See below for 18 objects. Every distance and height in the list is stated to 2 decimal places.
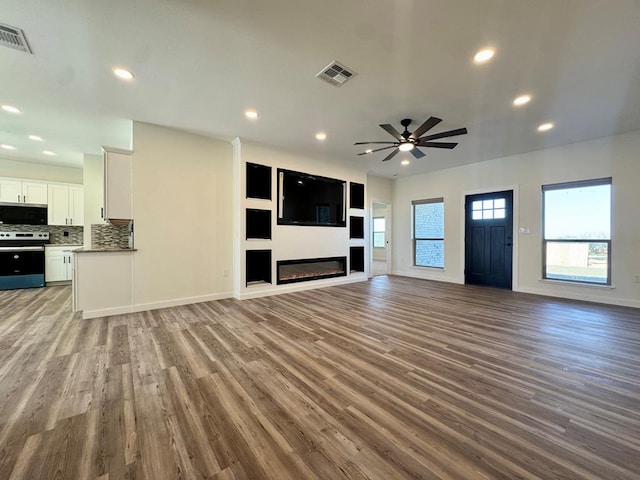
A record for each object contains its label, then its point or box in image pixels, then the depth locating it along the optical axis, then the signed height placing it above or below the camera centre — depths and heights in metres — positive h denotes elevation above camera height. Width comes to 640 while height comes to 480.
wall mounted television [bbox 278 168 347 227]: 5.39 +0.89
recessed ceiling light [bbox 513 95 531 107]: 3.25 +1.81
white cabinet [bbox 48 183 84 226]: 6.07 +0.82
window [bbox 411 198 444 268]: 6.95 +0.20
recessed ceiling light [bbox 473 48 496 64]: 2.44 +1.80
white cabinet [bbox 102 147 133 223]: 3.83 +0.81
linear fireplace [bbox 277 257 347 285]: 5.47 -0.70
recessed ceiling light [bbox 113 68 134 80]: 2.76 +1.81
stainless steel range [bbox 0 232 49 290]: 5.36 -0.48
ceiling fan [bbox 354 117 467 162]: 3.48 +1.48
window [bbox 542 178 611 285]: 4.65 +0.17
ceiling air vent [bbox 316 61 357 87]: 2.68 +1.80
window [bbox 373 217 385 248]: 9.96 +0.29
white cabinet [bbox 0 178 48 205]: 5.61 +1.06
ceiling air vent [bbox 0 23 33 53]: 2.20 +1.79
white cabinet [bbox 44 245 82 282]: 5.84 -0.59
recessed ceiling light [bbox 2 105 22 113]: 3.56 +1.83
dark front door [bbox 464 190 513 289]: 5.77 +0.02
